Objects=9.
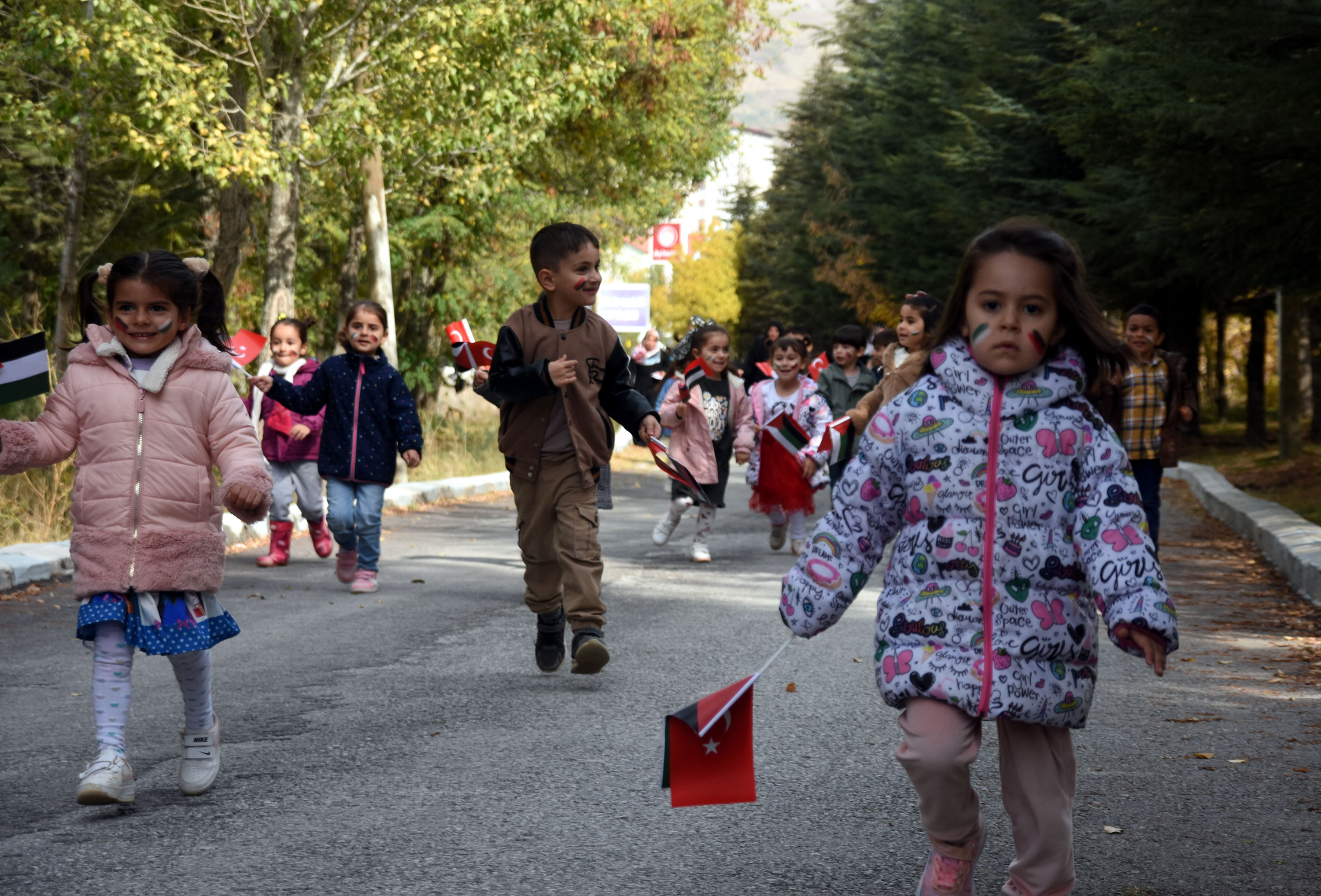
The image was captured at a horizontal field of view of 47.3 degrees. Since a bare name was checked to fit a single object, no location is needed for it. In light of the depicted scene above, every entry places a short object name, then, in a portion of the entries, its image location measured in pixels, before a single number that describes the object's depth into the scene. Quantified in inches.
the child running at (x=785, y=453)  465.7
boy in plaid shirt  394.3
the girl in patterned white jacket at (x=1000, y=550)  130.4
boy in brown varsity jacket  254.2
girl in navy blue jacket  376.8
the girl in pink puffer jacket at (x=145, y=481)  182.1
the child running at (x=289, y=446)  426.0
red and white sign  1169.4
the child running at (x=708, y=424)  474.3
